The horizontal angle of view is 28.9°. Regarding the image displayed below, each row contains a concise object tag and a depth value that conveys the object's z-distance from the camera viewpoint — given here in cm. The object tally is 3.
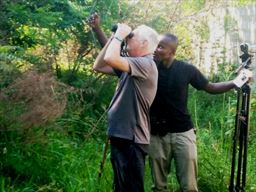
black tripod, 468
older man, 390
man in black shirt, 451
